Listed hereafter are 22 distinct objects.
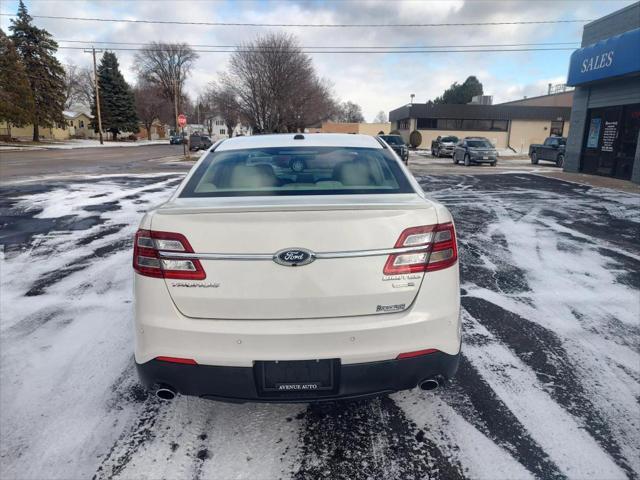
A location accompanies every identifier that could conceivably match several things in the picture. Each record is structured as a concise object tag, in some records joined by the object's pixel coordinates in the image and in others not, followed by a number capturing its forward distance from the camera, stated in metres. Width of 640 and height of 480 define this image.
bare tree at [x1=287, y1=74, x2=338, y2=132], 43.53
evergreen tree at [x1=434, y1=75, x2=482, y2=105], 81.06
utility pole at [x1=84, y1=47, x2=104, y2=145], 51.78
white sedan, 2.08
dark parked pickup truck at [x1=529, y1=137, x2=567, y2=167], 24.25
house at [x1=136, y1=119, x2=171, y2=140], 88.81
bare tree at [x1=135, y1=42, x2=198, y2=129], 77.38
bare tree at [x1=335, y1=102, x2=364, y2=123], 119.50
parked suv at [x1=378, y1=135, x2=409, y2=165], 22.92
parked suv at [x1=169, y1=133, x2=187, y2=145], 62.12
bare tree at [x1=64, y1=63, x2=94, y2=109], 91.19
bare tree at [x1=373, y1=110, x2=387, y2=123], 146.18
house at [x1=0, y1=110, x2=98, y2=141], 59.91
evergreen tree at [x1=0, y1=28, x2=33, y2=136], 42.81
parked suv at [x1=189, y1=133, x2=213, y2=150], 41.12
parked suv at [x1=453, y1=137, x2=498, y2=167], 25.38
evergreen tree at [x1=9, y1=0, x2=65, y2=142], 48.78
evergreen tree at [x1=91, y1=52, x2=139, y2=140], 67.50
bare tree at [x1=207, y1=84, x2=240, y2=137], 42.66
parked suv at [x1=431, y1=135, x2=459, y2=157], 33.69
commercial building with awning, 15.48
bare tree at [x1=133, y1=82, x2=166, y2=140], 82.00
